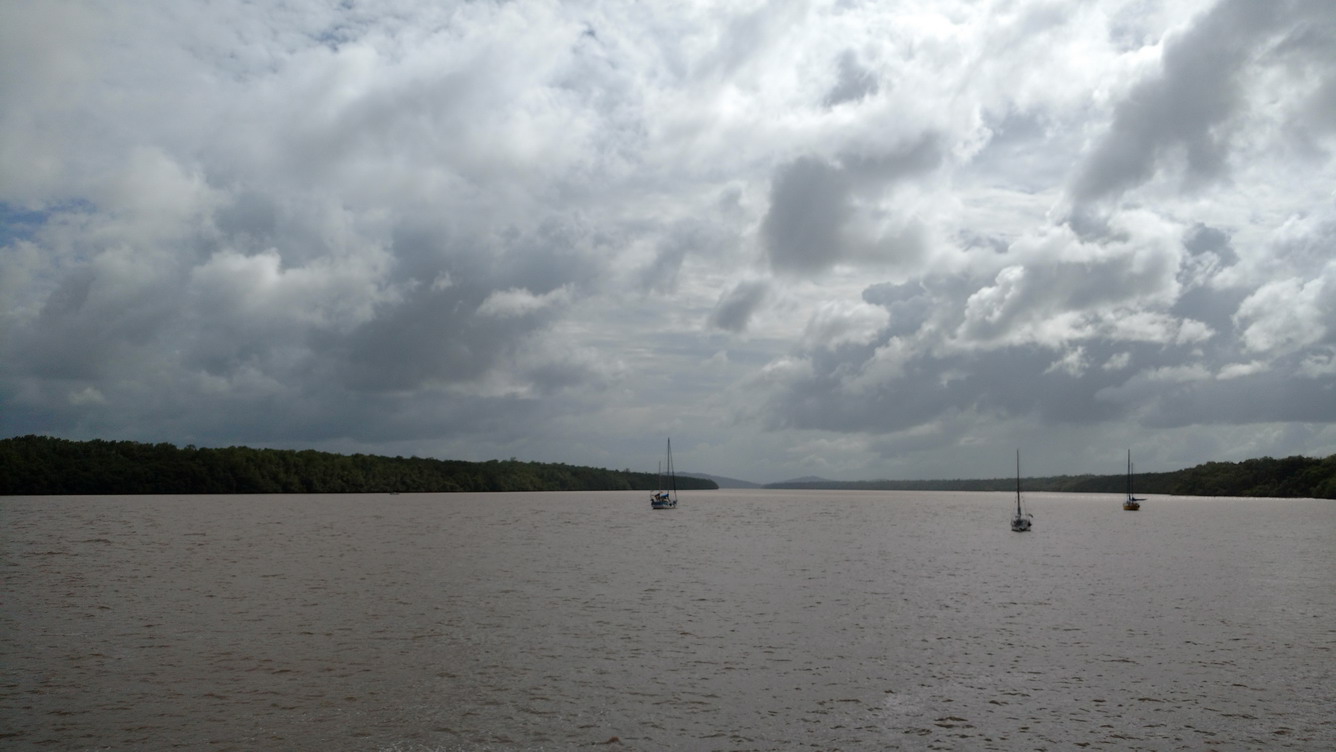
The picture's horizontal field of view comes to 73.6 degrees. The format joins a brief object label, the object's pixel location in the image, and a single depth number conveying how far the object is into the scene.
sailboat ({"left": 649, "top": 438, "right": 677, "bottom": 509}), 171.12
